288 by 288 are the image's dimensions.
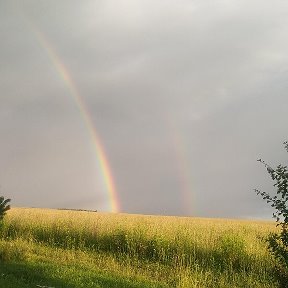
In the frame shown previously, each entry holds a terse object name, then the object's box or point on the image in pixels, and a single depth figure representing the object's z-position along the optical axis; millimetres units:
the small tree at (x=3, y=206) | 17047
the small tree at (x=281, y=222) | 10648
